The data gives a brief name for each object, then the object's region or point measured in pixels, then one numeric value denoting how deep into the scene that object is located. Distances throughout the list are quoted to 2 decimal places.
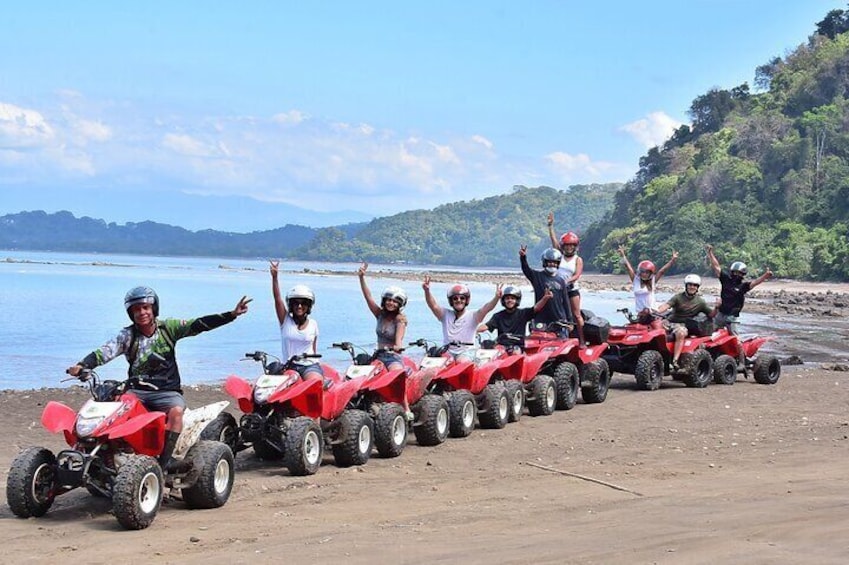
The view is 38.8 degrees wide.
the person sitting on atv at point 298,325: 10.99
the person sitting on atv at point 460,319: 13.62
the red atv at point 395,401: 11.63
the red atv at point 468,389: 13.08
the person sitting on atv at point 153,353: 8.82
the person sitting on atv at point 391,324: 12.20
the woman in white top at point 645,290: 18.05
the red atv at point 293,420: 10.38
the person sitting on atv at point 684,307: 18.33
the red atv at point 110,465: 8.23
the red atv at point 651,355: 17.83
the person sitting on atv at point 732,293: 18.86
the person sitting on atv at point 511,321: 14.76
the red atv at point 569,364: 15.55
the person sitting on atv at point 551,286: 15.57
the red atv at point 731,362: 18.83
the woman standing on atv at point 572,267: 16.47
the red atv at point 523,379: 14.39
